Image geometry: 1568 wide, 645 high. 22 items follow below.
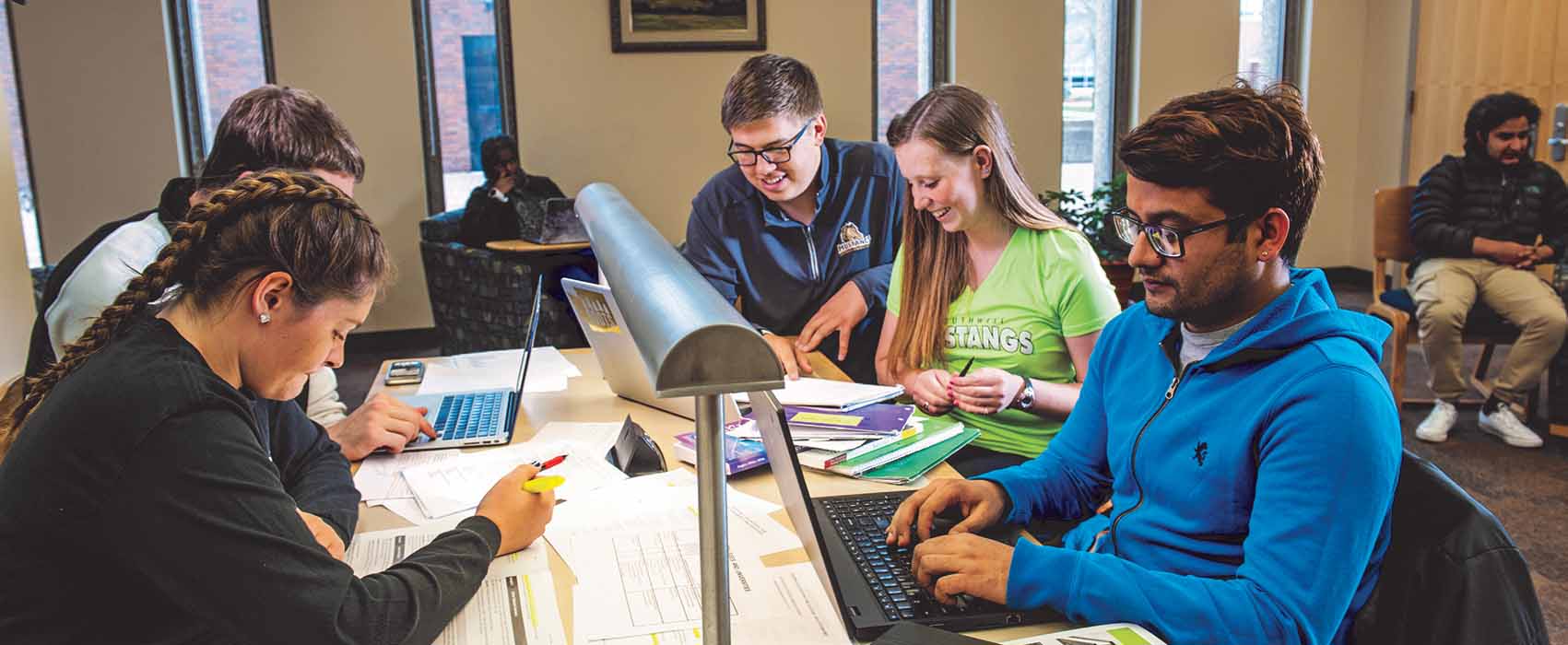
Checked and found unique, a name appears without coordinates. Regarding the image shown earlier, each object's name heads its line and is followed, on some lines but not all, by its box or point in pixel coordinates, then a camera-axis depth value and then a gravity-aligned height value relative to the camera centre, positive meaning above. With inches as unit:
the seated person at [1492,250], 159.5 -24.6
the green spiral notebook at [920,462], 64.2 -21.8
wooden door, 224.2 +4.8
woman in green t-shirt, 77.7 -14.5
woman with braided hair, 38.1 -12.2
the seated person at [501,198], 215.2 -18.4
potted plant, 215.0 -27.0
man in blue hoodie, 42.2 -14.4
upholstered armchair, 195.2 -35.3
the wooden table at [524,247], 196.4 -25.6
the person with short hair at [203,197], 69.4 -7.9
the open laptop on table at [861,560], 38.3 -21.1
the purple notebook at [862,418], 69.9 -20.7
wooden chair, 164.2 -33.5
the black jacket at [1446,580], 41.0 -18.7
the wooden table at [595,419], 52.9 -23.2
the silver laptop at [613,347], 78.7 -18.6
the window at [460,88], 237.8 +3.9
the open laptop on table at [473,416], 76.0 -22.7
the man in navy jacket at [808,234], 103.5 -13.2
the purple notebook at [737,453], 65.6 -21.5
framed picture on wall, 242.4 +16.9
